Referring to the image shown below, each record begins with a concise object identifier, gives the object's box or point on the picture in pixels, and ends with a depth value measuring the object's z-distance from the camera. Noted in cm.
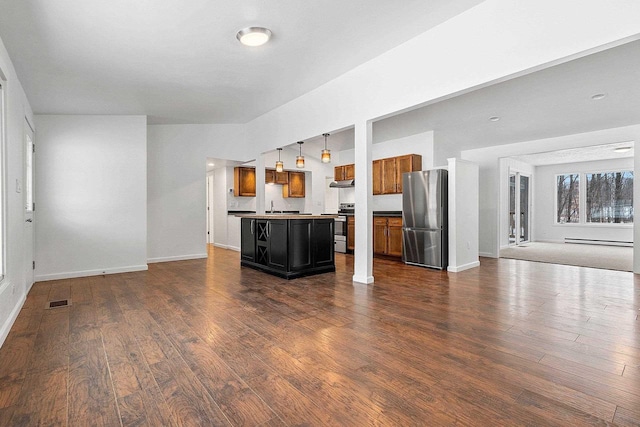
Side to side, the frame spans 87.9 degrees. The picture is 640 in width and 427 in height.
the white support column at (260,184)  698
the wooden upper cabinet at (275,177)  906
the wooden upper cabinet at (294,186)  941
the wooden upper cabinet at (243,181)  855
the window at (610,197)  947
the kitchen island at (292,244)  488
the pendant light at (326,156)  535
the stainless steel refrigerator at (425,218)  562
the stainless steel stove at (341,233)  775
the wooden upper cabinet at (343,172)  827
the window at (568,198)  1036
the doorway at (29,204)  411
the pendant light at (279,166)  626
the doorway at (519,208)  961
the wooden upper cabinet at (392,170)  693
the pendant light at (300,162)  579
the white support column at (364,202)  439
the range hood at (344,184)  816
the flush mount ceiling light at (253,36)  319
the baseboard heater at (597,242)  933
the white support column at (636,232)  539
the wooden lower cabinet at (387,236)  663
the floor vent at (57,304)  357
